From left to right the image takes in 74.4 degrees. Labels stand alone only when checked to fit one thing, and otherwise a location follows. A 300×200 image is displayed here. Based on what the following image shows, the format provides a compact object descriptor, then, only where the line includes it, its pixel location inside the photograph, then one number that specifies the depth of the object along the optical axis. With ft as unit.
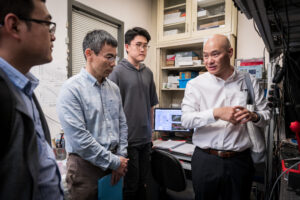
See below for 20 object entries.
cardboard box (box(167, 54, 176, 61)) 9.81
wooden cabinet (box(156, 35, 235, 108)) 9.62
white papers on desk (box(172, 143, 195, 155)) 6.88
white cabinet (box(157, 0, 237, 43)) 8.07
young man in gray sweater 5.52
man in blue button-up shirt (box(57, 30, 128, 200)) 3.64
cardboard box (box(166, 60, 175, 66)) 9.84
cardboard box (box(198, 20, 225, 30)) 8.34
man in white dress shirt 3.88
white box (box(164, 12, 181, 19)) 9.34
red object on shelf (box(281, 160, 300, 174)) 3.37
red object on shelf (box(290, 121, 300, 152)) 2.45
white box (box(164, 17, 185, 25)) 9.22
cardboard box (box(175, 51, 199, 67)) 9.14
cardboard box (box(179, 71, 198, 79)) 9.24
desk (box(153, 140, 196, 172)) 6.71
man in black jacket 1.69
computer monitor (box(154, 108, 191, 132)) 8.86
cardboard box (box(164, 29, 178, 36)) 9.37
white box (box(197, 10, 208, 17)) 8.64
